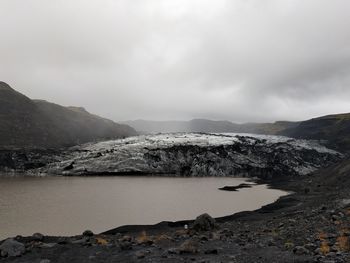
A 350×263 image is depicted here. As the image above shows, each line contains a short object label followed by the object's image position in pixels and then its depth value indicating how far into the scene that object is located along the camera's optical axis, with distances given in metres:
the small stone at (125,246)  18.45
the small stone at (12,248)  17.78
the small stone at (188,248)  17.12
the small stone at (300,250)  15.16
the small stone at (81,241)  20.70
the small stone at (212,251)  16.98
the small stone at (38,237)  22.07
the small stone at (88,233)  23.70
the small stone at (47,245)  19.49
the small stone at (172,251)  17.16
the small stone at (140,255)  16.62
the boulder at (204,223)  25.08
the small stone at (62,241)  20.66
